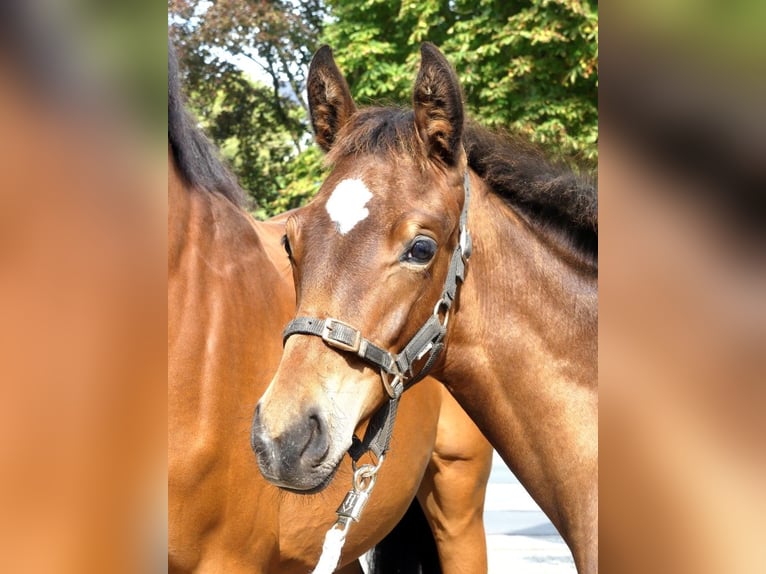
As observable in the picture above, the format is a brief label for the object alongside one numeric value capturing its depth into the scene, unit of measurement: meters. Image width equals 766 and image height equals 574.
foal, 1.69
